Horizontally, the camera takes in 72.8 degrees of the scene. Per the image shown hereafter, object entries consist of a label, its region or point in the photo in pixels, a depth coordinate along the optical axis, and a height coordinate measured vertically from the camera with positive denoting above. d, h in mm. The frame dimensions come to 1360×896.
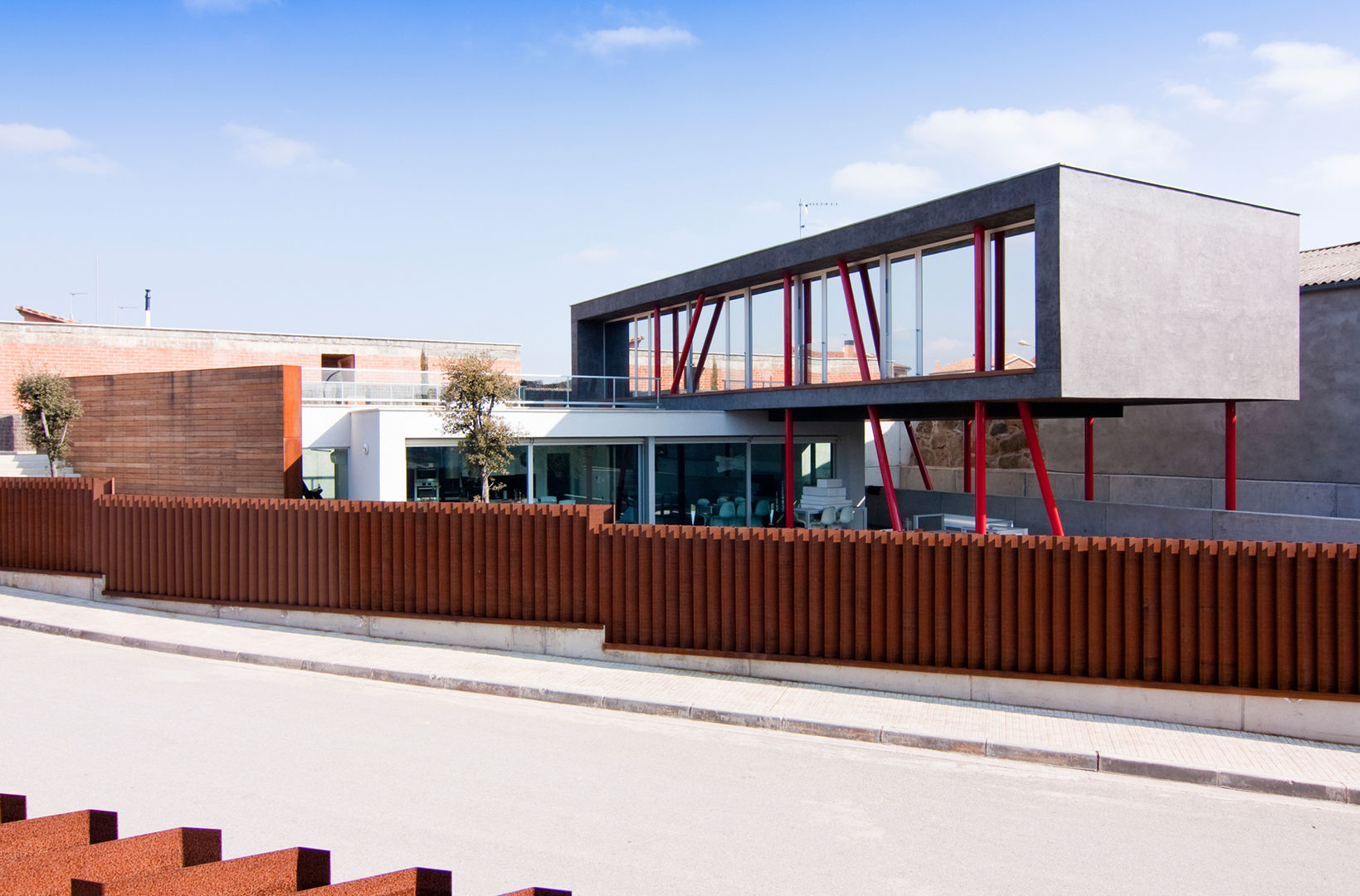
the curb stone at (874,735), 7227 -2494
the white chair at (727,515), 21984 -1343
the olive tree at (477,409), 16109 +888
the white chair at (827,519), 22219 -1452
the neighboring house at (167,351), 27578 +3850
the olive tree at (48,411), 19375 +1019
